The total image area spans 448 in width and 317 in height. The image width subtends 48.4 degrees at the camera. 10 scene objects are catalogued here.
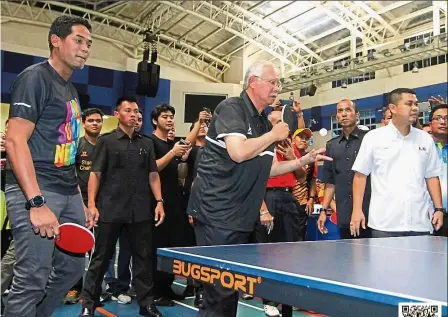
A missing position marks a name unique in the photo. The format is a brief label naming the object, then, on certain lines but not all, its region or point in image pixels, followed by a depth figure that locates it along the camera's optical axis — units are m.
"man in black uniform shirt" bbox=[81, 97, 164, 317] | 3.01
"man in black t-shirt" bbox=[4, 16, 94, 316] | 1.69
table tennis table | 0.88
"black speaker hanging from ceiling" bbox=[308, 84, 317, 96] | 11.50
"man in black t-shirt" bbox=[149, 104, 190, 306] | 3.61
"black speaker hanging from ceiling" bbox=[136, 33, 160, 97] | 11.68
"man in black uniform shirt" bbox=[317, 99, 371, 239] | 3.19
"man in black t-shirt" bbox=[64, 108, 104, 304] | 3.71
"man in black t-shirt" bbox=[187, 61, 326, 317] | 1.95
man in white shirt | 2.61
